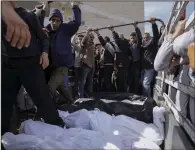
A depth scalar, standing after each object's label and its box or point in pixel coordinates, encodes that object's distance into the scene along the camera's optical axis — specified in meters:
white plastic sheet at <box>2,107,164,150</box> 2.13
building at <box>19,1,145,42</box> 8.59
